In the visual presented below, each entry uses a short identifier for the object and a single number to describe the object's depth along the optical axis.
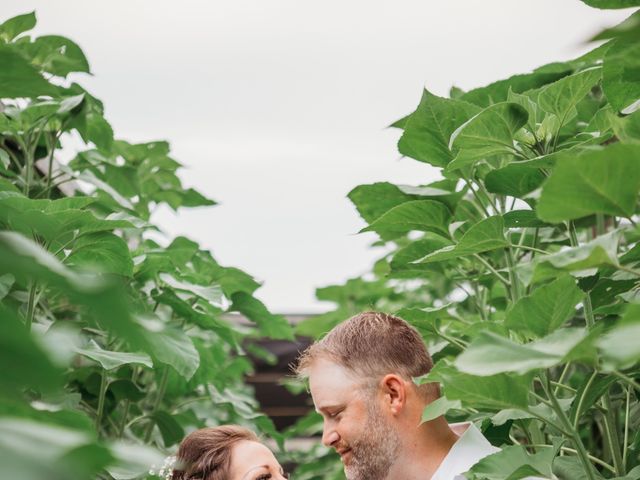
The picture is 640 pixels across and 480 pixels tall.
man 1.79
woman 2.04
